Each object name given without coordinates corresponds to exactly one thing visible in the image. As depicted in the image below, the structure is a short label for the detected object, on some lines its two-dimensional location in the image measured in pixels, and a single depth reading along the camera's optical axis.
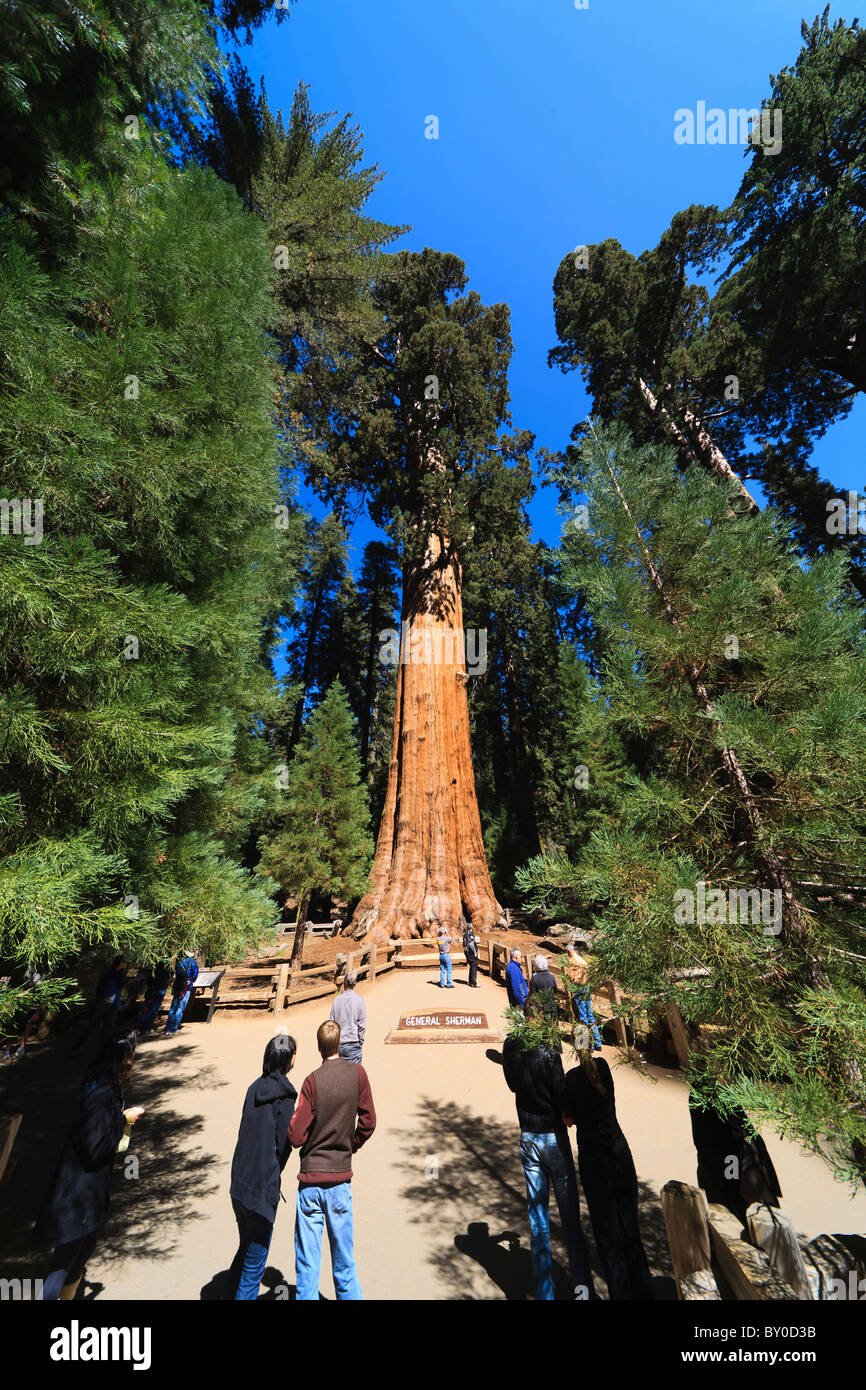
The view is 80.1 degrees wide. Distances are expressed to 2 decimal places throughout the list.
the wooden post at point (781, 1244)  2.29
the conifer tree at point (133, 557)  2.24
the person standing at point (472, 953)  11.24
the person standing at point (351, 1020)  6.02
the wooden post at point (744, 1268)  2.28
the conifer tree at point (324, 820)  13.27
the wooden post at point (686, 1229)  2.54
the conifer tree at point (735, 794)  2.01
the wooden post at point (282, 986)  9.97
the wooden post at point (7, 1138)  3.76
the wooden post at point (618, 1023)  7.15
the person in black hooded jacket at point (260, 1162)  2.84
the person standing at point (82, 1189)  2.70
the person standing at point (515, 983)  6.81
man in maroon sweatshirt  2.73
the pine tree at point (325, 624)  31.22
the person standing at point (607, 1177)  2.90
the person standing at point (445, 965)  11.21
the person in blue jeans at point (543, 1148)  2.99
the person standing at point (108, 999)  5.98
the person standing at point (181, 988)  9.08
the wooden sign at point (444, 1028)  8.03
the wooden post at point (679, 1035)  6.12
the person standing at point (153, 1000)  8.88
